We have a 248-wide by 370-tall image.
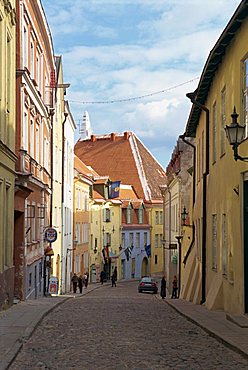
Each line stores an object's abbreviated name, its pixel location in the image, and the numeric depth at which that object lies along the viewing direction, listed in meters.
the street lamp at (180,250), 37.03
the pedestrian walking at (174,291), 32.79
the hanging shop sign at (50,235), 29.25
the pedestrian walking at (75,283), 41.41
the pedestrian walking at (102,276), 56.43
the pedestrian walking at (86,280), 49.41
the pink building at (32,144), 21.44
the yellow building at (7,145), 16.78
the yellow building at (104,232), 59.38
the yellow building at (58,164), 36.75
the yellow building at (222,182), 14.43
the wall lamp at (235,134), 12.08
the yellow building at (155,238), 73.25
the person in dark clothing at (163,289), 34.21
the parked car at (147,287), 43.75
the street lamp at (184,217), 31.65
